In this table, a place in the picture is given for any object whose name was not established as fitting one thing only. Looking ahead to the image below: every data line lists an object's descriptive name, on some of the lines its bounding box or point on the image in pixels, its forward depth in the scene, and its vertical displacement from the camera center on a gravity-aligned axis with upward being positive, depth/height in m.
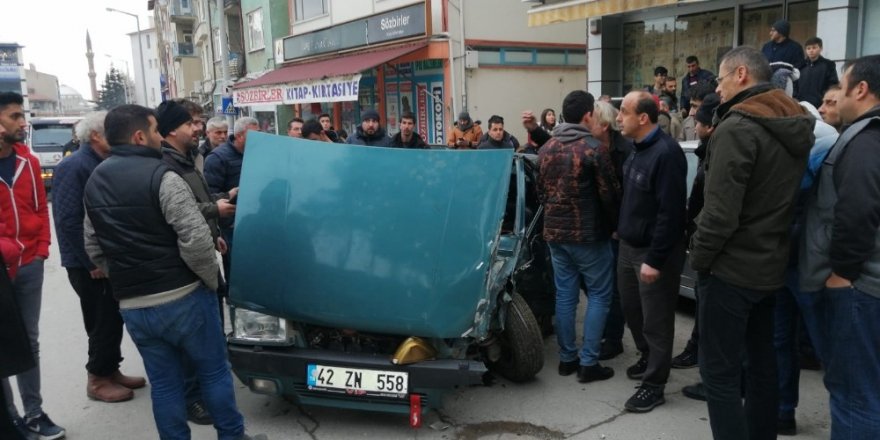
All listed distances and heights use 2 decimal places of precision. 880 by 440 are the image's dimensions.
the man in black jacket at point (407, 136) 7.52 -0.27
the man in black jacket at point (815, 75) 7.24 +0.26
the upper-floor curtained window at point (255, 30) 23.06 +3.28
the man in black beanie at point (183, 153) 3.59 -0.18
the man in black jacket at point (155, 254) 2.97 -0.62
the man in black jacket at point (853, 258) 2.49 -0.65
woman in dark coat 10.05 -0.18
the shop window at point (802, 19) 8.75 +1.10
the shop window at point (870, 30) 7.68 +0.79
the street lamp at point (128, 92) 78.06 +3.97
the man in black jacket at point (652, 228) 3.57 -0.71
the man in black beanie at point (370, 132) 7.52 -0.21
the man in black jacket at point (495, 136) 7.79 -0.32
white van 17.27 -0.31
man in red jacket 3.60 -0.56
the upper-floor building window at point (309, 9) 18.73 +3.25
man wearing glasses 2.68 -0.51
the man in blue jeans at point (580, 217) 4.15 -0.72
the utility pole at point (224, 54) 17.03 +1.75
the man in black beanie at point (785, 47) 7.56 +0.61
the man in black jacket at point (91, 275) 4.00 -0.97
